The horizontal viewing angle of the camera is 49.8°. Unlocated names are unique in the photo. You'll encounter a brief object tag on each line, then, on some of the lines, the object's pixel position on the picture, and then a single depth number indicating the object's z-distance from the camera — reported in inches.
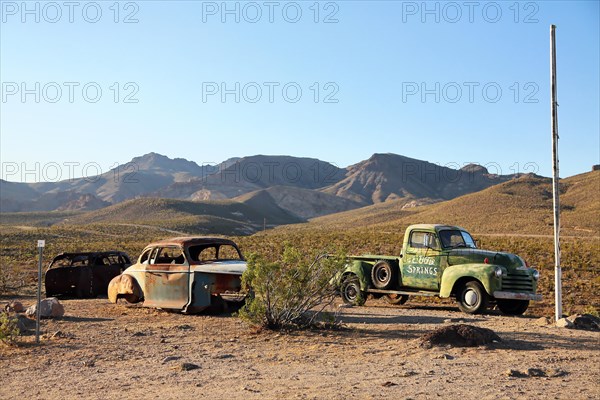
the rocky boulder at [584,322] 507.6
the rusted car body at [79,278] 772.0
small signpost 427.5
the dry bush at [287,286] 475.5
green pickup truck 581.9
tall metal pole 545.0
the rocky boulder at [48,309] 558.3
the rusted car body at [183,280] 564.7
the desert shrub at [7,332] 423.5
